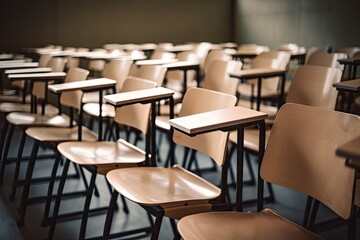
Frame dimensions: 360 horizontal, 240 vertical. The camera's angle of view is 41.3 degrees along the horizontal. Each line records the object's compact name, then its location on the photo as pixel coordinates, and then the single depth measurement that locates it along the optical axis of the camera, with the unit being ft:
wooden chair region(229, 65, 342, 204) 8.83
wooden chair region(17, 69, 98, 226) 9.52
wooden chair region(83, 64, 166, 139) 11.12
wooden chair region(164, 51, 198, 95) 16.01
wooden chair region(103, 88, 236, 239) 6.32
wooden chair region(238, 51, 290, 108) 13.48
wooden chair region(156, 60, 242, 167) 10.89
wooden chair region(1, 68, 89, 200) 11.25
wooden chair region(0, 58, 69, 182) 12.13
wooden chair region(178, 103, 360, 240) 5.10
